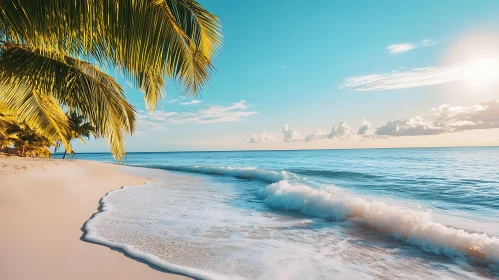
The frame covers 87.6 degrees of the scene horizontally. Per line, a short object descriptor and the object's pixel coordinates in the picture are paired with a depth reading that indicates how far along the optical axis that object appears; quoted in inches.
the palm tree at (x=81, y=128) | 1011.8
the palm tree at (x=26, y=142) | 823.6
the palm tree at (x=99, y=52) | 101.7
